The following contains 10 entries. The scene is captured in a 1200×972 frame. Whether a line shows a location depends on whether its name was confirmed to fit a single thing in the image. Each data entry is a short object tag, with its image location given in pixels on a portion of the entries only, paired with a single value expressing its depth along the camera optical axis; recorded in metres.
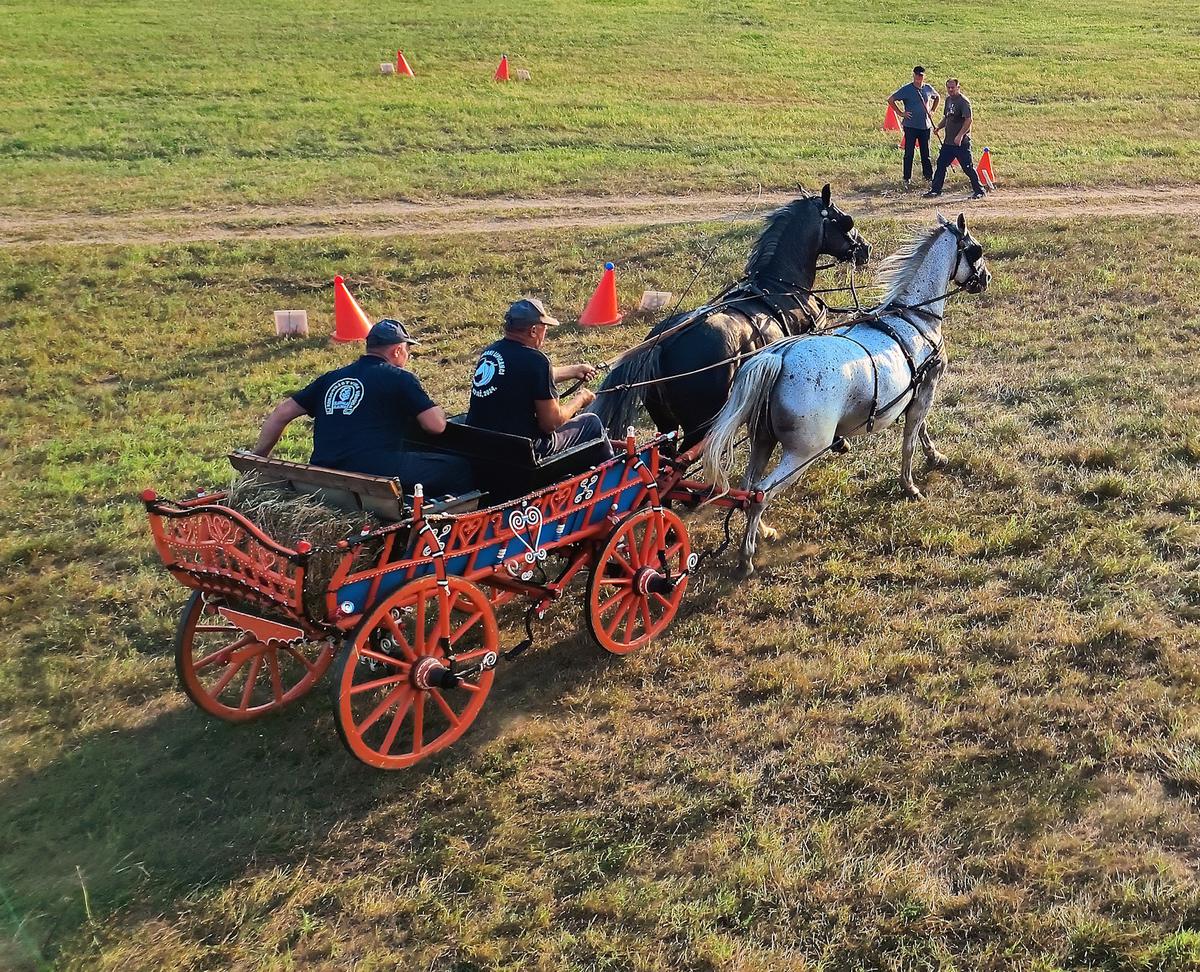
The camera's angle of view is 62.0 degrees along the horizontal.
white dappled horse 6.54
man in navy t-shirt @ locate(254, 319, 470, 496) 5.23
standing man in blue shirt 17.98
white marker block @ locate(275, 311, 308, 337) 11.98
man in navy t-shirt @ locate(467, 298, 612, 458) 5.65
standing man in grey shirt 17.45
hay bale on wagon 4.58
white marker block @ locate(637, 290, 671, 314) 12.45
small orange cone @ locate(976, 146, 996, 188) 18.05
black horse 7.05
